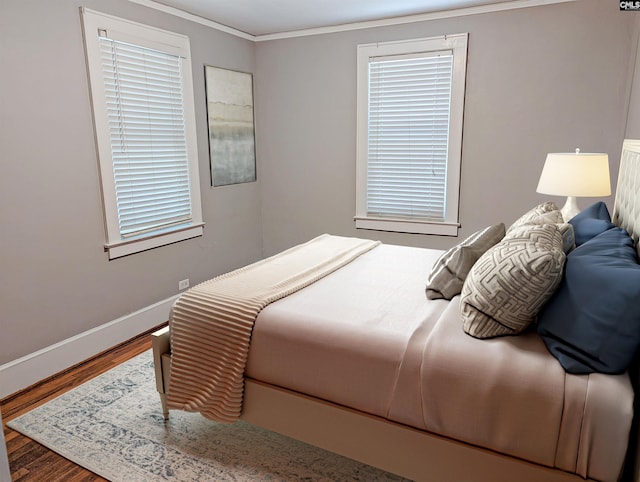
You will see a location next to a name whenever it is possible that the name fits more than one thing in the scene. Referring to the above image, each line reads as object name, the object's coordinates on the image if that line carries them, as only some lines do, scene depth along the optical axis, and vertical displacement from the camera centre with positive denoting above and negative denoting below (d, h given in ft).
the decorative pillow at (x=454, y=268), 6.73 -1.77
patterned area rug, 6.38 -4.61
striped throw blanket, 6.37 -2.79
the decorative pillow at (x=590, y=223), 6.41 -1.07
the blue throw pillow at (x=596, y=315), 4.34 -1.69
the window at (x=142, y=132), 9.62 +0.60
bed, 4.52 -2.72
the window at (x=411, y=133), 11.96 +0.65
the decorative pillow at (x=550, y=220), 6.19 -1.02
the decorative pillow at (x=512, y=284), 4.94 -1.51
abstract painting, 12.85 +0.94
